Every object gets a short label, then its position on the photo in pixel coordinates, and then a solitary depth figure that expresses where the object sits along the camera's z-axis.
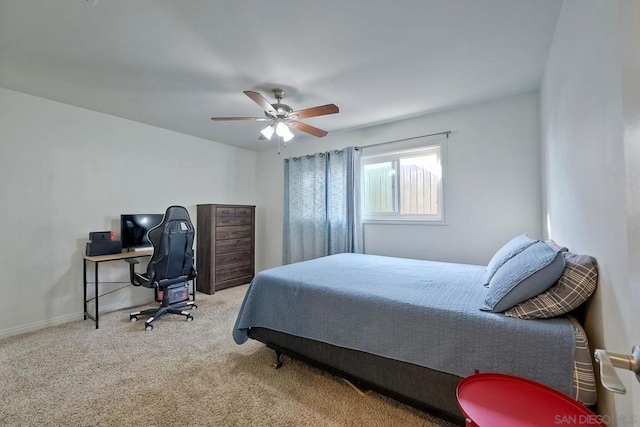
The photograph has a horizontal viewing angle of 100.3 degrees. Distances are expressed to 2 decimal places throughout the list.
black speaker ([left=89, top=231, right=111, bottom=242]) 2.93
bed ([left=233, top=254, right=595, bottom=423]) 1.19
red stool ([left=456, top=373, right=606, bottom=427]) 0.78
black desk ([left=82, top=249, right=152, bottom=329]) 2.77
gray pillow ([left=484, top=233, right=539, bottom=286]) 1.79
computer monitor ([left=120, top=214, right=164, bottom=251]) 3.22
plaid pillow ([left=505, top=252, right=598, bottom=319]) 1.17
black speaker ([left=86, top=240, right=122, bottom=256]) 2.89
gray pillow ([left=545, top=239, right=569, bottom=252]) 1.57
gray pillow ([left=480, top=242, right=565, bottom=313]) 1.28
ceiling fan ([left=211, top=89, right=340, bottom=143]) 2.24
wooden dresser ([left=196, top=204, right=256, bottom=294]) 3.94
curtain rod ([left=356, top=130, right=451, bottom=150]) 3.11
